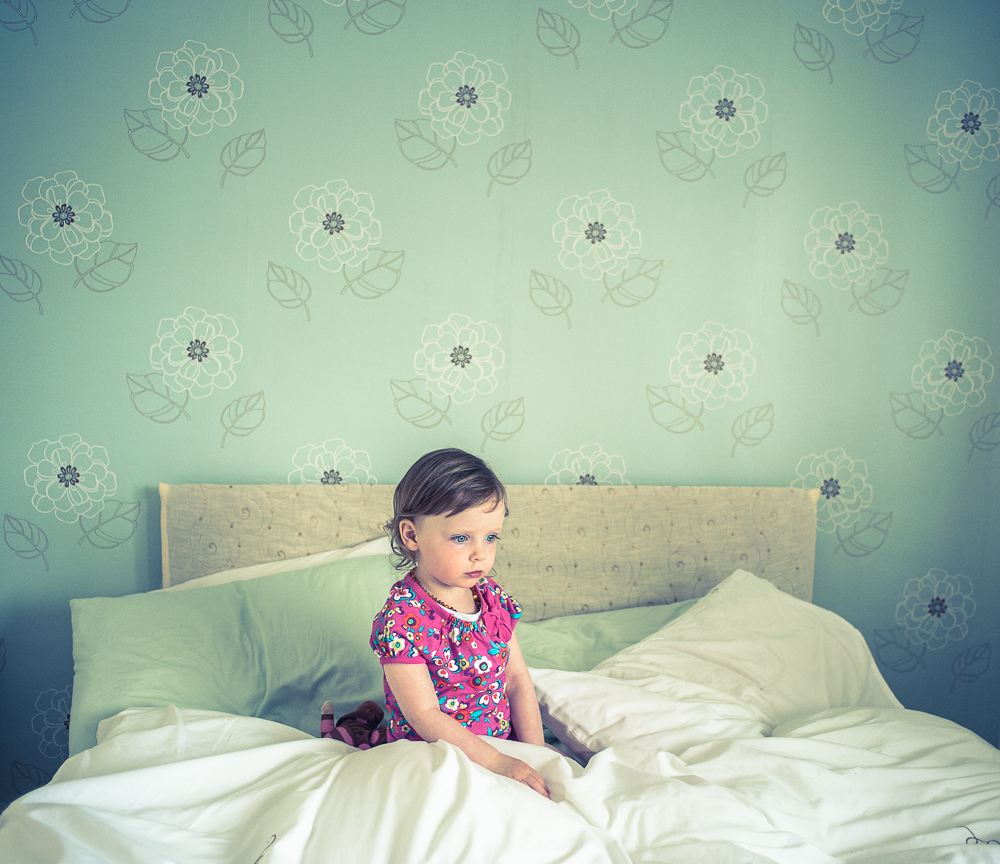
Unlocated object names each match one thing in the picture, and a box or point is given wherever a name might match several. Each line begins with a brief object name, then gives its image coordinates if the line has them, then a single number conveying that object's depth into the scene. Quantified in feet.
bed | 2.47
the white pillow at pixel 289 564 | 4.93
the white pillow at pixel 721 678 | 3.50
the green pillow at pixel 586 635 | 4.61
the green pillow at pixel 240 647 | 3.82
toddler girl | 3.31
